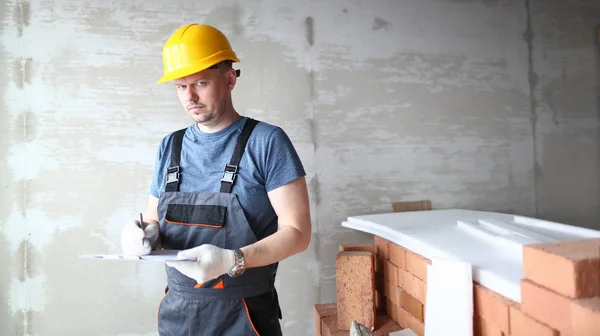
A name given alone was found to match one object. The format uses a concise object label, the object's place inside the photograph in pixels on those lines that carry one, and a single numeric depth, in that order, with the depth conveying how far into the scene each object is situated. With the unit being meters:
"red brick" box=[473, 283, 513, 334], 1.24
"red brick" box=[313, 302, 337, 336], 2.27
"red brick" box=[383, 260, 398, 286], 2.03
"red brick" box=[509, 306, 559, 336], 1.05
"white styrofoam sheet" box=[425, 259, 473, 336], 1.36
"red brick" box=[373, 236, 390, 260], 2.13
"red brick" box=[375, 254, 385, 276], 2.19
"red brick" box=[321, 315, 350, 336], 2.04
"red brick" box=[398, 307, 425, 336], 1.78
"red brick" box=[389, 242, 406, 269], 1.93
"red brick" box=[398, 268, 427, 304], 1.75
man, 1.45
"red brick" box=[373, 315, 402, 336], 1.95
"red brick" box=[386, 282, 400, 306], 2.00
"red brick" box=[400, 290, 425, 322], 1.78
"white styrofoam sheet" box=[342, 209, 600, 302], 1.38
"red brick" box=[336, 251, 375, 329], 1.99
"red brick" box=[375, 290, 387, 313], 2.21
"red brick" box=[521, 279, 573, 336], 0.96
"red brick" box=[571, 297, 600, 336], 0.85
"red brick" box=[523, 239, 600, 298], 0.92
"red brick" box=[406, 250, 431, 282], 1.72
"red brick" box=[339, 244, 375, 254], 2.22
